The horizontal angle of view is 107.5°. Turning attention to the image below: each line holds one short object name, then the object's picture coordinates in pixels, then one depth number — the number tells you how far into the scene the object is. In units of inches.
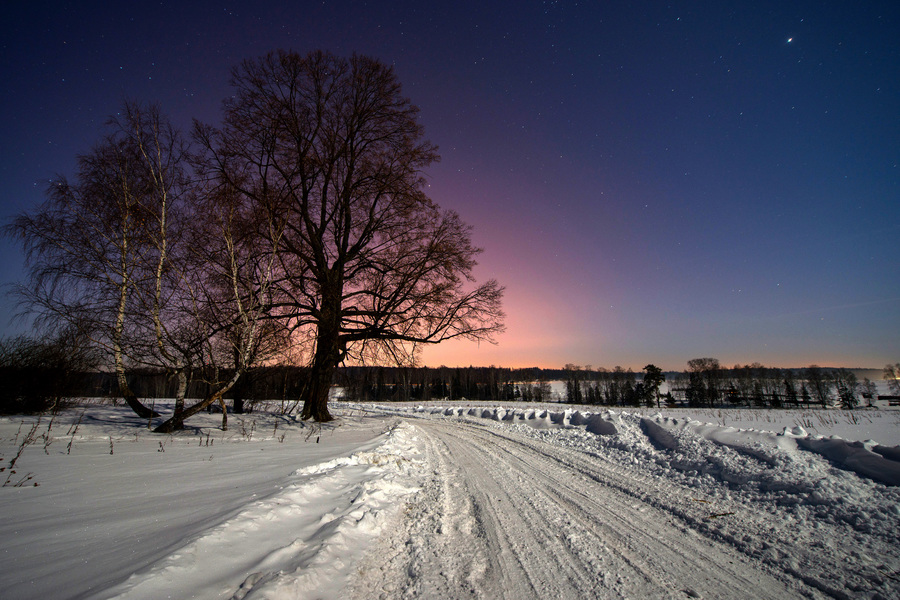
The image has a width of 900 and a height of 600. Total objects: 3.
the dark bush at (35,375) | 429.4
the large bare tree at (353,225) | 427.8
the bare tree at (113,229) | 271.7
